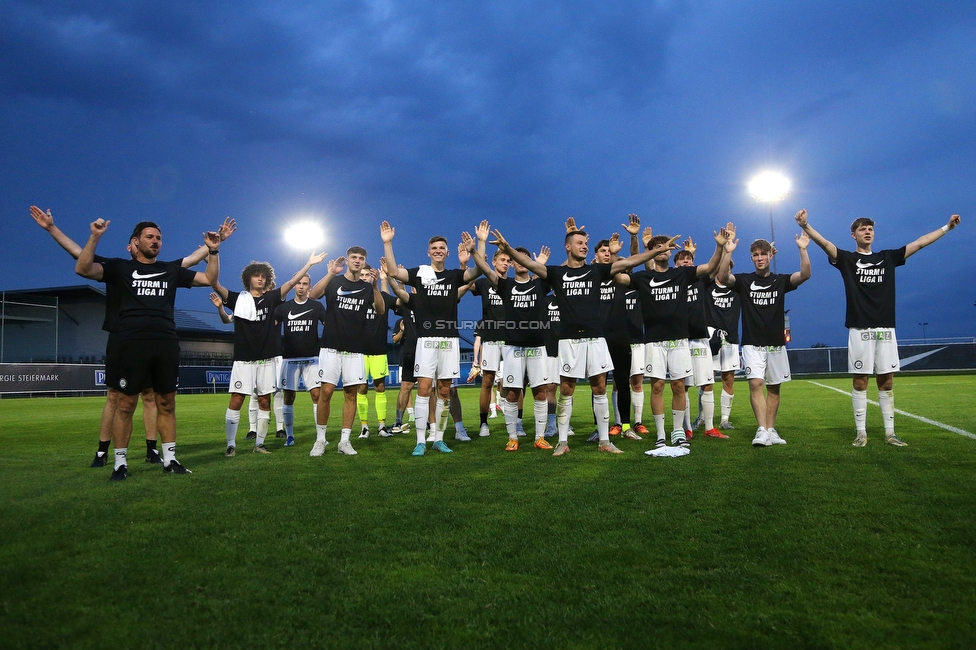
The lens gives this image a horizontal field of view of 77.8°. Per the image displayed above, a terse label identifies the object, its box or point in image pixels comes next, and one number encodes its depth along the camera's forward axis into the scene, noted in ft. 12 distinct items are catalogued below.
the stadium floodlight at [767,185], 101.55
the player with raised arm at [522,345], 25.98
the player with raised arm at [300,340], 30.86
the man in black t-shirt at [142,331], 19.22
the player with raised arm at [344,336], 25.35
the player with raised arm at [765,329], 24.68
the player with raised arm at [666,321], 24.71
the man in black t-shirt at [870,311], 24.25
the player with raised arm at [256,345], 26.86
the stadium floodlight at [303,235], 70.07
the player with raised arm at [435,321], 25.16
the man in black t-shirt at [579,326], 23.54
